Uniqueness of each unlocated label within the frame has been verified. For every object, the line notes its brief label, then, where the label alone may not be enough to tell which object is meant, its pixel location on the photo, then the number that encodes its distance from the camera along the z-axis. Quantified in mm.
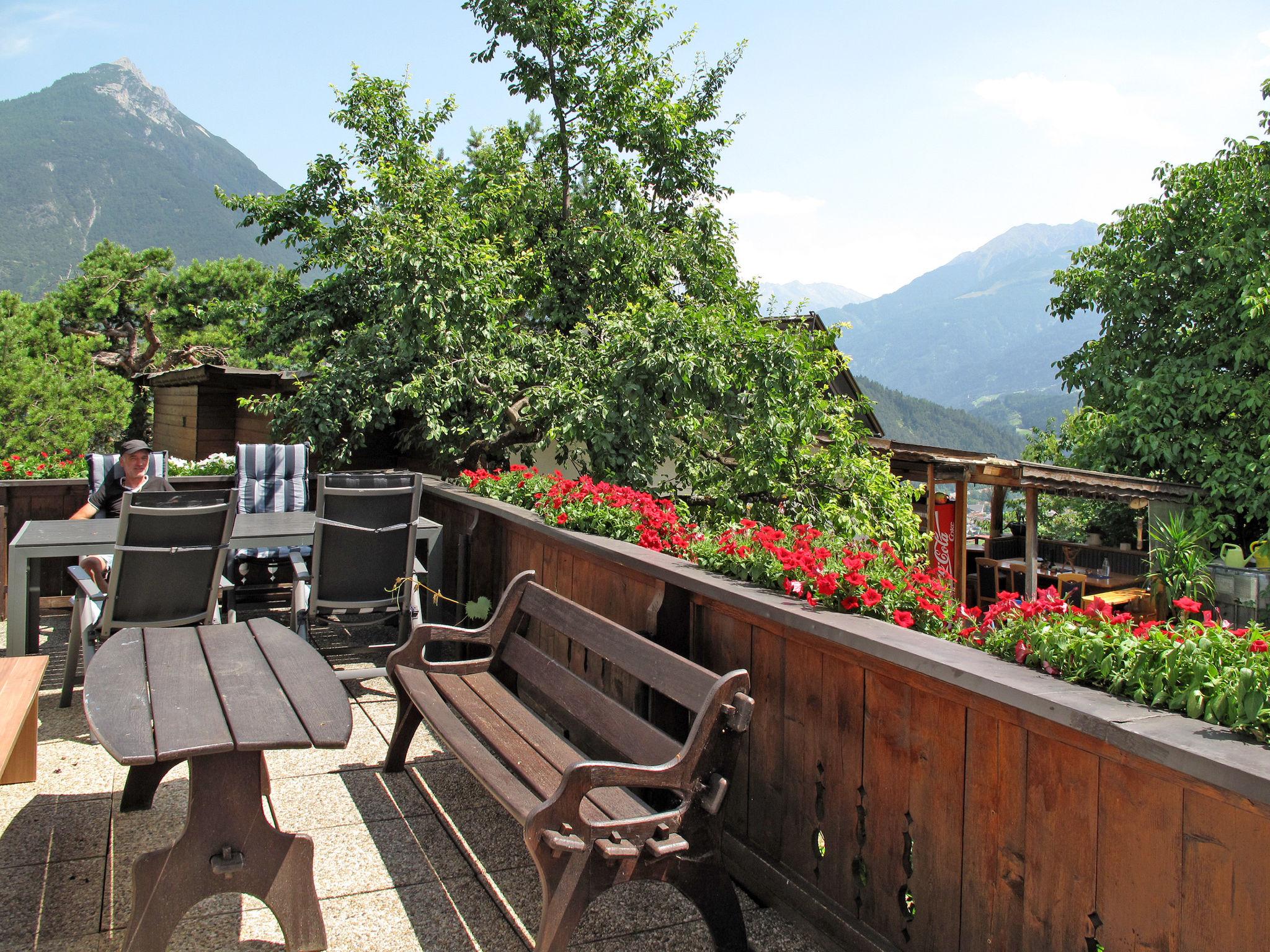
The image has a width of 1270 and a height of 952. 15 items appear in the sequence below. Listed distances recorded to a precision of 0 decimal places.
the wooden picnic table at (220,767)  2297
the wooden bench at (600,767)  2148
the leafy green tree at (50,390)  17828
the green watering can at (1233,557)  13766
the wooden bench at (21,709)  2535
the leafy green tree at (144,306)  25812
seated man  5383
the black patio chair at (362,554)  4547
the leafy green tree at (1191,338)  16922
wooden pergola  13227
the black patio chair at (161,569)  4059
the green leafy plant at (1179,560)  14391
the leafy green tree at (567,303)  7895
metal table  4359
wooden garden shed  14125
